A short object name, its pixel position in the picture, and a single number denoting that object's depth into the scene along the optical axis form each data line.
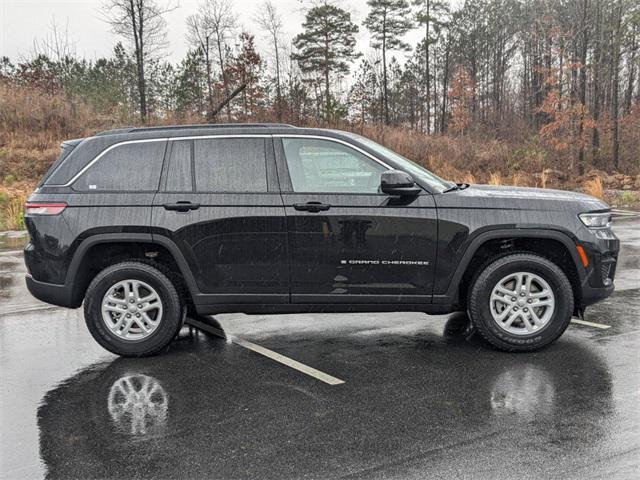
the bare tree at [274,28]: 44.44
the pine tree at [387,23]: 46.12
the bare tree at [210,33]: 40.75
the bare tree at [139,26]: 30.50
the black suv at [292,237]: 5.02
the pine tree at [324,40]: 44.38
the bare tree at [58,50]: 30.92
